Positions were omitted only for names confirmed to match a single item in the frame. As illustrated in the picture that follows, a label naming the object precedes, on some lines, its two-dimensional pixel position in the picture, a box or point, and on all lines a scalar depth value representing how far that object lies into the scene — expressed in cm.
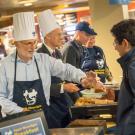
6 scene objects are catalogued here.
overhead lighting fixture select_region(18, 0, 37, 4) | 867
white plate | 253
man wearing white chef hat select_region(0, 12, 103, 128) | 222
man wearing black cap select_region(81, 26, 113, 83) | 382
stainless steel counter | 148
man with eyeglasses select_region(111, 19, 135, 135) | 182
